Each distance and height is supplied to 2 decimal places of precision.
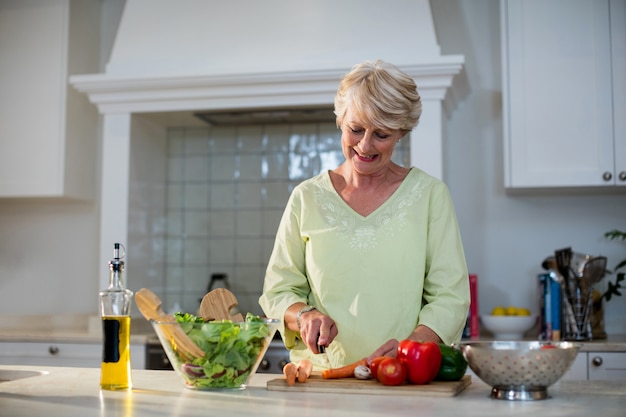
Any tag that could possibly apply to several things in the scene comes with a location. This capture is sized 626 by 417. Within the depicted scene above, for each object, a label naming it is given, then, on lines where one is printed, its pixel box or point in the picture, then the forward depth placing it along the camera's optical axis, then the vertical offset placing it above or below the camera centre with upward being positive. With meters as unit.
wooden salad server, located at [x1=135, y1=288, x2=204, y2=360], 1.53 -0.11
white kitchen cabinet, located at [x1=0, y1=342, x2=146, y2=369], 3.22 -0.35
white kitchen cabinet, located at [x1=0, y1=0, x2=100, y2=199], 3.62 +0.74
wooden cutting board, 1.51 -0.23
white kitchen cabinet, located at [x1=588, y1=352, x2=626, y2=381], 2.95 -0.36
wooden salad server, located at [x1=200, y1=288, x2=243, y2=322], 1.72 -0.08
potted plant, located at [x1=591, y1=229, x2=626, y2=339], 3.21 -0.14
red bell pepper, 1.56 -0.18
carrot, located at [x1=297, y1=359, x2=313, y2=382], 1.61 -0.21
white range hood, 3.23 +0.83
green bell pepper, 1.61 -0.20
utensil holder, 3.12 -0.19
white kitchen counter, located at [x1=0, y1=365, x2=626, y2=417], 1.33 -0.24
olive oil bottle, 1.57 -0.12
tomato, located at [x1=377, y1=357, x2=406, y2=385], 1.55 -0.20
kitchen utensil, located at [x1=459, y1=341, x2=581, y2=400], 1.41 -0.17
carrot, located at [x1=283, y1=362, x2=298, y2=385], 1.60 -0.21
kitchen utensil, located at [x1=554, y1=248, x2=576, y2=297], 3.16 -0.01
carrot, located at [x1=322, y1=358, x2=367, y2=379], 1.65 -0.21
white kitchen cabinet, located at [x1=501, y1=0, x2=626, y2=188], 3.18 +0.67
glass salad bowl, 1.53 -0.15
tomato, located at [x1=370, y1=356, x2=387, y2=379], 1.59 -0.19
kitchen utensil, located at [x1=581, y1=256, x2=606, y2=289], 3.15 -0.02
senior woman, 1.91 +0.04
